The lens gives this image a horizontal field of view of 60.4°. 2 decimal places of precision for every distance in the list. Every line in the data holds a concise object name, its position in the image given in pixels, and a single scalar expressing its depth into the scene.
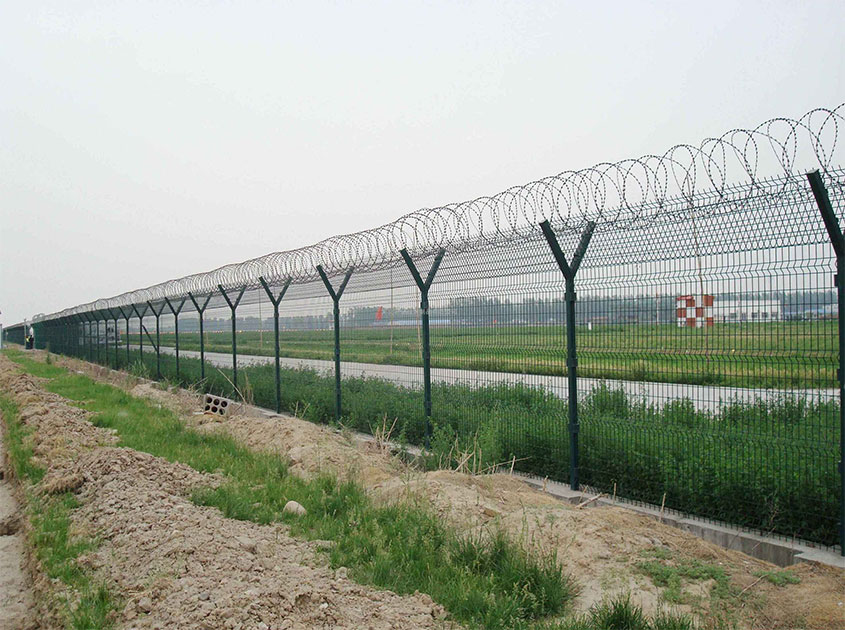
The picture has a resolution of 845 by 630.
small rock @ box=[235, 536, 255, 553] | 4.82
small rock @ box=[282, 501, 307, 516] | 5.89
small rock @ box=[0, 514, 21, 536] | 6.74
